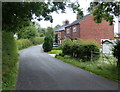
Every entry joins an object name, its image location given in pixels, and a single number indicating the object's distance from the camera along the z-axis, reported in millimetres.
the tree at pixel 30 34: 52844
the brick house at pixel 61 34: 47756
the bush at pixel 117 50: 9991
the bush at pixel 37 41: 61556
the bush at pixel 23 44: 36584
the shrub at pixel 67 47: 19547
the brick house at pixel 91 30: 34344
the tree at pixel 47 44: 33791
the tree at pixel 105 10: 10812
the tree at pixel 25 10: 9184
